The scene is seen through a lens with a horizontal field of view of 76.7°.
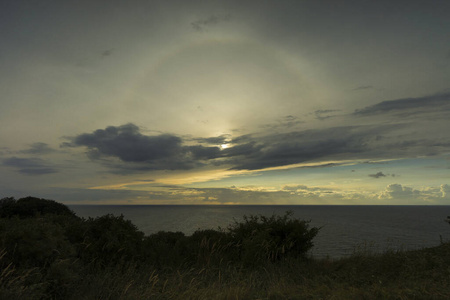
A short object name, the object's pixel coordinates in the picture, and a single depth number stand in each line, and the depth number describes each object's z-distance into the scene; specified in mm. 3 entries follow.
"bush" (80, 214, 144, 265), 10148
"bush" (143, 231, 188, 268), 11675
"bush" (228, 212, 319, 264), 12336
